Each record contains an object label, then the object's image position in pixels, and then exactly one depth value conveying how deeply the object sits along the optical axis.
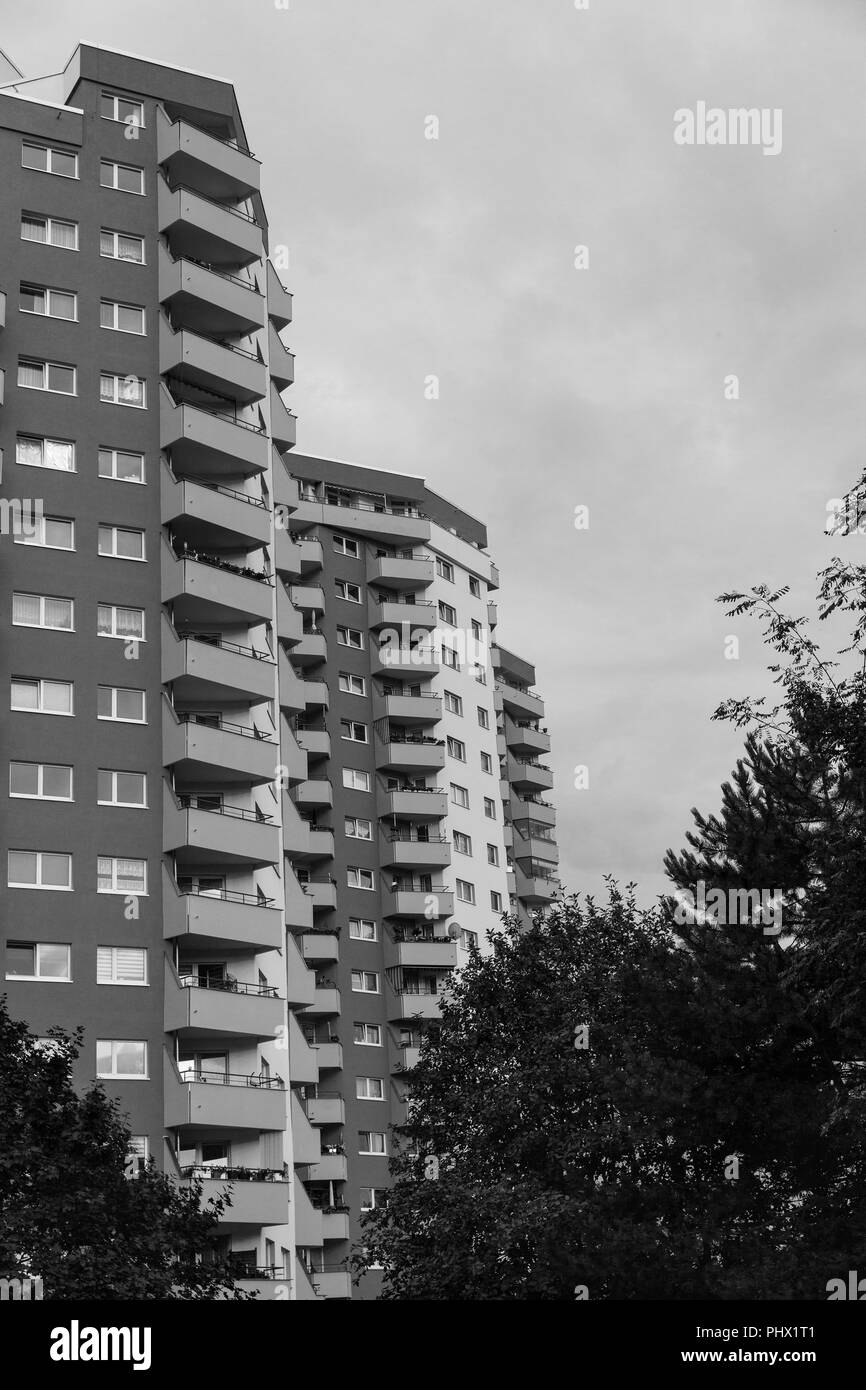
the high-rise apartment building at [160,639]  44.88
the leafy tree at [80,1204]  24.56
